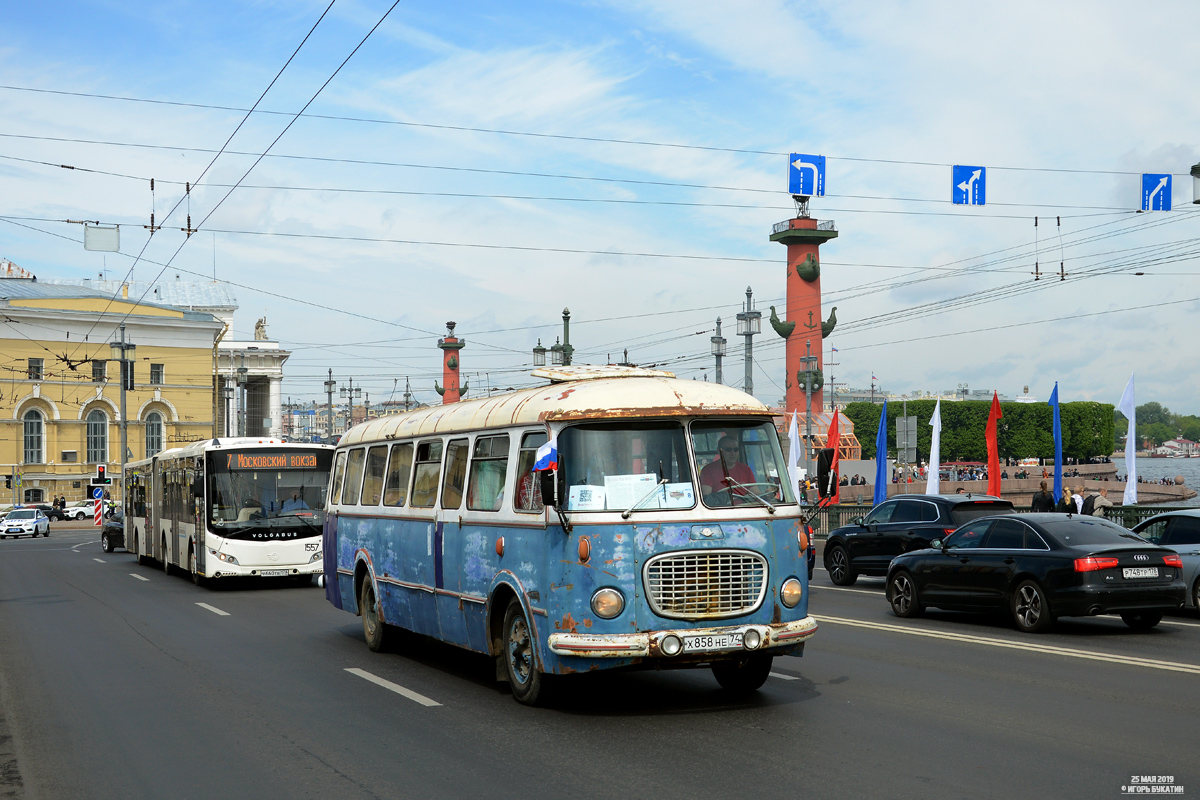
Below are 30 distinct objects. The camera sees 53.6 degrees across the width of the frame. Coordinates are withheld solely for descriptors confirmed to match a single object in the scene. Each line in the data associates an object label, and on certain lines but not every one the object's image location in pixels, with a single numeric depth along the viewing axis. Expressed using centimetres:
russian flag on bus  844
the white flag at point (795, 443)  3581
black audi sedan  1354
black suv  1967
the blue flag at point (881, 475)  3491
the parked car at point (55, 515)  7462
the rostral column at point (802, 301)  6812
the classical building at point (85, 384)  7806
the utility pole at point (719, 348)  4909
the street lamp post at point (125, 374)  5369
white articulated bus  2158
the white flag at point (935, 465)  3147
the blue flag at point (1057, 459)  2772
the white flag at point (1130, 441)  2602
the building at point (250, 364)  10369
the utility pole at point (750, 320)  4825
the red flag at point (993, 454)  3045
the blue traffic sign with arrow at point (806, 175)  3082
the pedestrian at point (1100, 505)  2346
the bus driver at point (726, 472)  889
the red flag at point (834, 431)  3637
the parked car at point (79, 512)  7600
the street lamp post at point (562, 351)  3878
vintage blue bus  849
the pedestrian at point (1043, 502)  2366
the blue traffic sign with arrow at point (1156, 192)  2438
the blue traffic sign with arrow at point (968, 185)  2452
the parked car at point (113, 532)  3844
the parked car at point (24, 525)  5709
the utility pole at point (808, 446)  4402
